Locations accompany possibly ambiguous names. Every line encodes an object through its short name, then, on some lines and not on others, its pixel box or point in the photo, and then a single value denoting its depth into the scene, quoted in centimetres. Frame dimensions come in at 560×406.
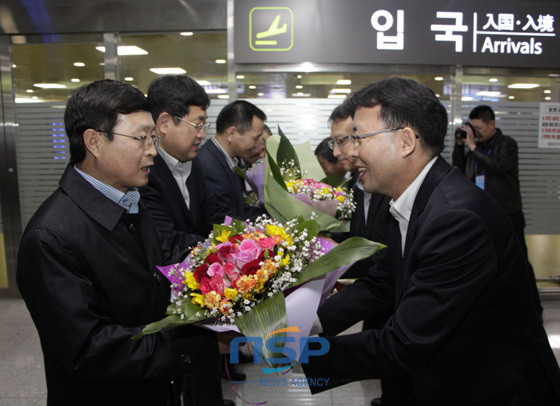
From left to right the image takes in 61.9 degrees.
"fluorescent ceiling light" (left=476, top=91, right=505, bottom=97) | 472
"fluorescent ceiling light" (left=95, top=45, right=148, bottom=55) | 466
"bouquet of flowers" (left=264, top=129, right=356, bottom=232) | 205
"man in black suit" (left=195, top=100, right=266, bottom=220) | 288
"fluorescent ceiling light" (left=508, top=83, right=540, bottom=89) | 475
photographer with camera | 437
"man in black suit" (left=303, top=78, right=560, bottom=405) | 125
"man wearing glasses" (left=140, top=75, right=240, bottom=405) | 228
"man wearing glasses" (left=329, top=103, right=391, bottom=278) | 229
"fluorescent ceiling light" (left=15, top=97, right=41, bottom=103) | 481
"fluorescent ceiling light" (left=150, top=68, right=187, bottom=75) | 470
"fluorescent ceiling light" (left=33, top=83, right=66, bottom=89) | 480
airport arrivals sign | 430
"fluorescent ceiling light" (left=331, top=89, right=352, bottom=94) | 465
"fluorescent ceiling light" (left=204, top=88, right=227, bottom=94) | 464
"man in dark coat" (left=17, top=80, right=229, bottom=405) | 122
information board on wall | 478
